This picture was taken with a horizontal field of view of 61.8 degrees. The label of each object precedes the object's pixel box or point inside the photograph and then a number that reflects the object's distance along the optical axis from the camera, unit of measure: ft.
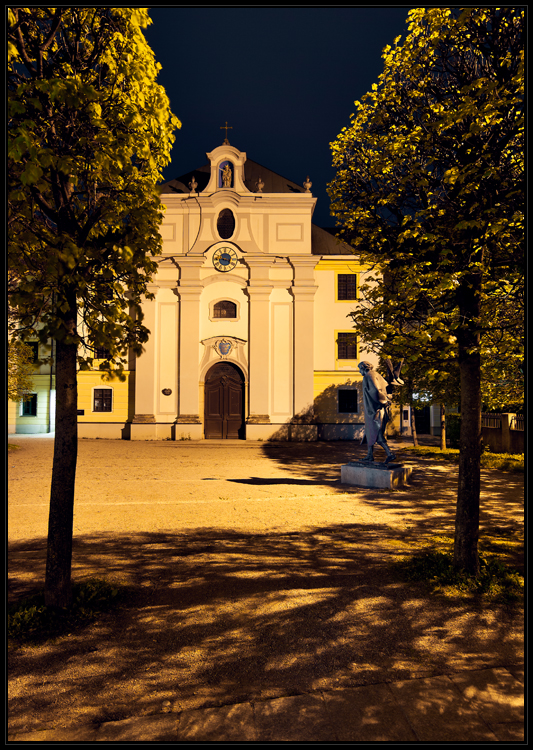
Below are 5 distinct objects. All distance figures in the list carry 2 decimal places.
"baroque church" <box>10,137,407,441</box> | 86.12
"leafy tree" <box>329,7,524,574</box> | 16.74
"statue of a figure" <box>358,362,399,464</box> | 39.96
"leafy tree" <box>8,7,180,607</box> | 14.34
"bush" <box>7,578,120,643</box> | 13.91
